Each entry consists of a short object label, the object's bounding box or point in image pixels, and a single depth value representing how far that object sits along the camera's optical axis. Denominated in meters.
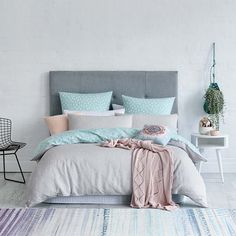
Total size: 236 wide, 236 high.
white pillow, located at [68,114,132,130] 4.96
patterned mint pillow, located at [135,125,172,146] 4.49
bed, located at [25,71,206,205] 5.66
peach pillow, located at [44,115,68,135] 5.25
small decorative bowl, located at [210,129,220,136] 5.28
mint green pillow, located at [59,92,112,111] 5.47
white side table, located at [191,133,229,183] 5.26
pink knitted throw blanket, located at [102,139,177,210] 4.05
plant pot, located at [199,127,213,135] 5.35
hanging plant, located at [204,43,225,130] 5.49
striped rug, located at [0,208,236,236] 3.55
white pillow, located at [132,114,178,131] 5.05
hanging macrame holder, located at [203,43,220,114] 5.62
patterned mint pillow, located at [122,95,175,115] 5.40
